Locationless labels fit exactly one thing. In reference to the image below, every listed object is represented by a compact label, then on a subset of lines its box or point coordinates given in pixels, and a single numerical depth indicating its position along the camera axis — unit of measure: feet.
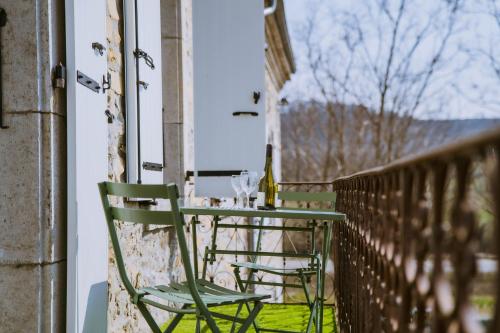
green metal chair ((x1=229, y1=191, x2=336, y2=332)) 10.99
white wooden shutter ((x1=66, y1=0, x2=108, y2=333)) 8.13
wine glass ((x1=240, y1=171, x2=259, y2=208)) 10.61
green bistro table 9.01
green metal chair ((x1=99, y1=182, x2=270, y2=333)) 7.03
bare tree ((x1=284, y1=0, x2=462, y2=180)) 47.91
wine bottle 10.57
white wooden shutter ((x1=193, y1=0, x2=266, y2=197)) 17.13
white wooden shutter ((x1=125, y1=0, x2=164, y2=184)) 11.41
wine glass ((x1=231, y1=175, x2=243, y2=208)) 10.73
